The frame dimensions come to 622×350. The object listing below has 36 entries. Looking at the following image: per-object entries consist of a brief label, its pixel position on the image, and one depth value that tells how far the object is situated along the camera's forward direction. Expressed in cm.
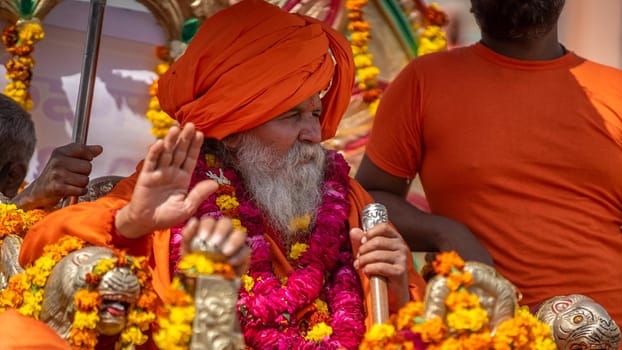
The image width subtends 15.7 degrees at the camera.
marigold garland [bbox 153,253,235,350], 584
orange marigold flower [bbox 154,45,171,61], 1063
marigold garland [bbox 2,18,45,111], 997
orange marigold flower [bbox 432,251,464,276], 615
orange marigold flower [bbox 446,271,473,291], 609
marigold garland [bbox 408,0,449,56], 1132
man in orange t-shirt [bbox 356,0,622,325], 822
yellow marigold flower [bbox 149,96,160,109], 1052
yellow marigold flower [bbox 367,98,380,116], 1121
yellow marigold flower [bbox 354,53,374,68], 1115
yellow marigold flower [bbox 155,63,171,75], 1054
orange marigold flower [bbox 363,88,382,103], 1122
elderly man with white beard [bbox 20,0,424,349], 705
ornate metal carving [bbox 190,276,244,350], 587
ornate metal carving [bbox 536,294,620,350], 704
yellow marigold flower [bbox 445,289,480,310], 605
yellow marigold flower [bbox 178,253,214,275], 583
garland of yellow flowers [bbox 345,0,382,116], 1115
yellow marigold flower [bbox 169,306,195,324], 585
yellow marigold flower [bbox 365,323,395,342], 603
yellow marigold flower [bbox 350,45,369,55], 1119
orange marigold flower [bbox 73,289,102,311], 607
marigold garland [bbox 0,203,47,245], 751
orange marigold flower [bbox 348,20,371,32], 1113
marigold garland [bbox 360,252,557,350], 600
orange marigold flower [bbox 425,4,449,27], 1140
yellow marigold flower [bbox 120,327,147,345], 625
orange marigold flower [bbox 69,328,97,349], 612
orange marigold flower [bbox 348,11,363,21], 1116
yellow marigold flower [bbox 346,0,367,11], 1115
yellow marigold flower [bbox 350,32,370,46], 1114
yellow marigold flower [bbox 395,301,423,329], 611
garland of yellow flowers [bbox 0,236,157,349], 610
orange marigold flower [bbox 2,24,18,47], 996
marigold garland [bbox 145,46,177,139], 1049
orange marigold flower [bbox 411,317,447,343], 598
